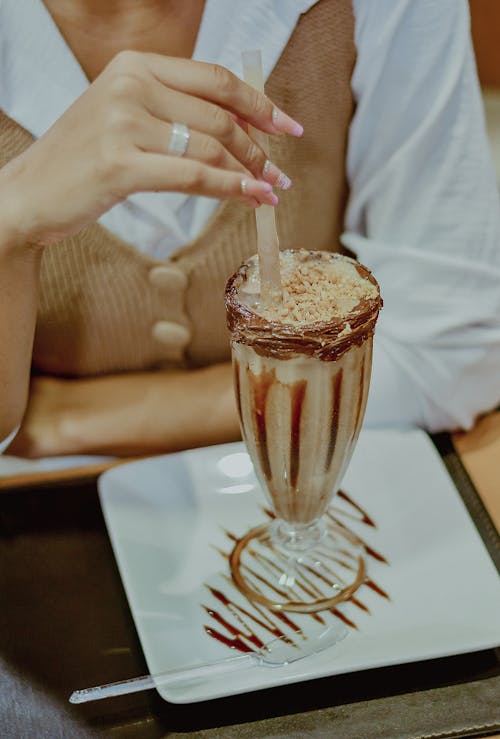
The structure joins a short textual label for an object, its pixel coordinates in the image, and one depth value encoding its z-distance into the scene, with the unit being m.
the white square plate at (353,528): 0.64
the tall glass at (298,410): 0.60
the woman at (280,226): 0.86
